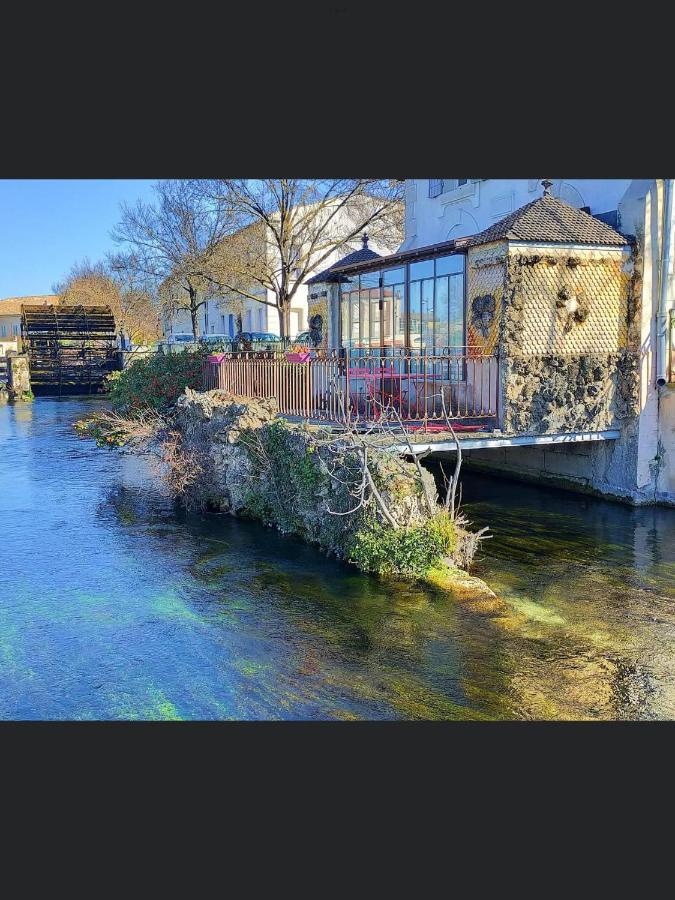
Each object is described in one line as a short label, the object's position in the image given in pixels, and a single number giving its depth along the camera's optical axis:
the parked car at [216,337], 34.86
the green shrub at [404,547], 10.38
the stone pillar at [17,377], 36.75
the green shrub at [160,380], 22.06
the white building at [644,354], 13.42
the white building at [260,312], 29.10
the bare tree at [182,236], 27.45
